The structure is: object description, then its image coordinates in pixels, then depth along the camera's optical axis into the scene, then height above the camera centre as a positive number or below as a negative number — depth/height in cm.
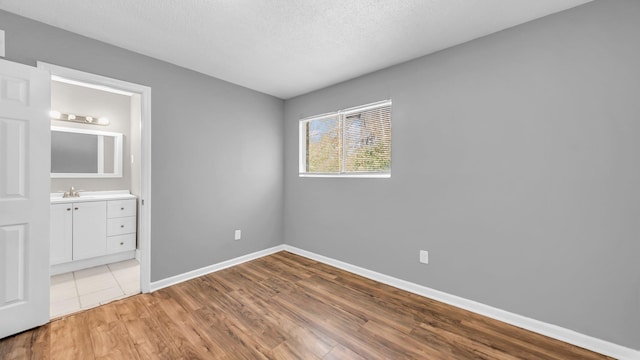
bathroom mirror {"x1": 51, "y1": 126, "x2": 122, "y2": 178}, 326 +42
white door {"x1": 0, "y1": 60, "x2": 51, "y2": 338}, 179 -11
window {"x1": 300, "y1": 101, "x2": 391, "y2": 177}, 288 +52
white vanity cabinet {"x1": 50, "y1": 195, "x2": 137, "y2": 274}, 290 -64
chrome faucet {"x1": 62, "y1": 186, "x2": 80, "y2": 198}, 323 -14
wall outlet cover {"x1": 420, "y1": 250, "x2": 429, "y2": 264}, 249 -77
